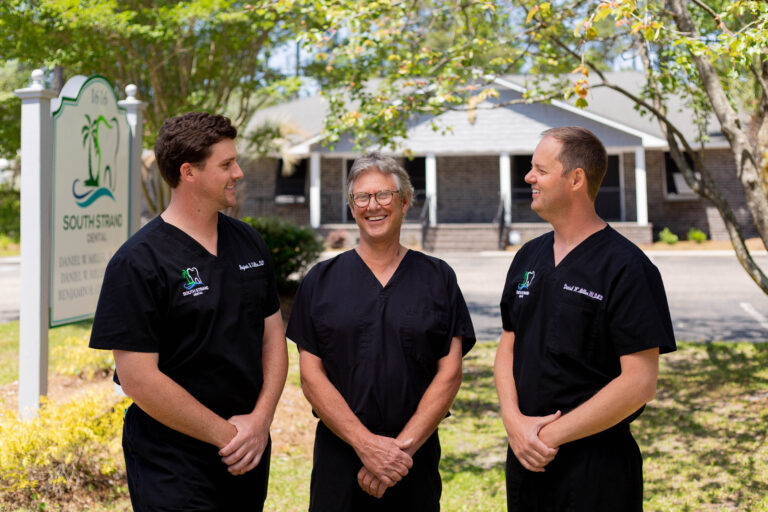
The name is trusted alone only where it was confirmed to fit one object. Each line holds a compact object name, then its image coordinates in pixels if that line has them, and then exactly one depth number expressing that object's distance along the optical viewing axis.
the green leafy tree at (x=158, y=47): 10.29
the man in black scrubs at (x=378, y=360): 2.73
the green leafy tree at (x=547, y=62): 4.78
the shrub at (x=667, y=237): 24.45
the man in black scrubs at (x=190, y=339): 2.45
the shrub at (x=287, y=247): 12.36
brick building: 25.09
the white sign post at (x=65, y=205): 5.10
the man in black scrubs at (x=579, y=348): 2.47
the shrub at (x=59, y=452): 4.35
